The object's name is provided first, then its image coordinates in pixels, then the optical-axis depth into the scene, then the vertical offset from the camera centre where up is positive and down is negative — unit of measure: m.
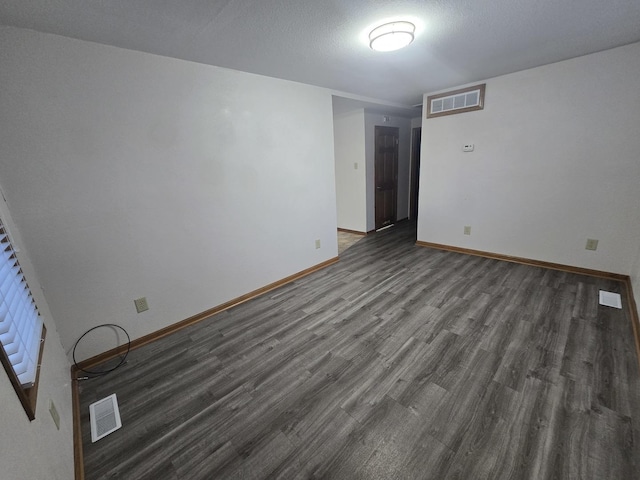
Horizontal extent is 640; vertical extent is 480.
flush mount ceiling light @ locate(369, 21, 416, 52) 1.81 +0.86
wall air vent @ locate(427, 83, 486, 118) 3.42 +0.73
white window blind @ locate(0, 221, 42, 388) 1.06 -0.58
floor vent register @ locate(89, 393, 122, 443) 1.56 -1.40
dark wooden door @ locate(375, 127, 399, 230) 5.09 -0.24
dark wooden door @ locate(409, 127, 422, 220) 5.92 -0.22
